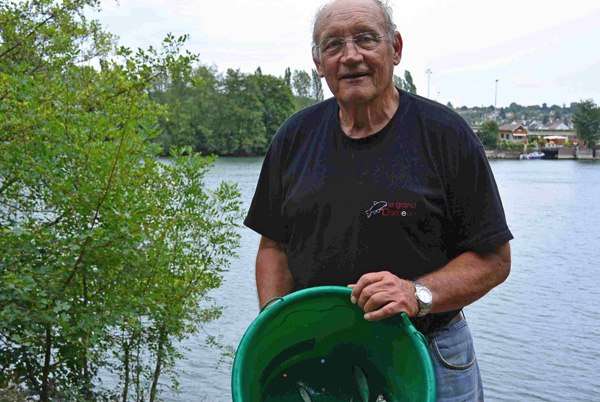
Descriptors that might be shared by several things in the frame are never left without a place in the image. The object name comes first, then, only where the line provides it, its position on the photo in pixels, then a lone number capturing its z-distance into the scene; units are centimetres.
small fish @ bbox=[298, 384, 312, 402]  170
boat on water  8931
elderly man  170
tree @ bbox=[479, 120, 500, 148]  9000
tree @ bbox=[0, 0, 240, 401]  400
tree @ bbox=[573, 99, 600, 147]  9469
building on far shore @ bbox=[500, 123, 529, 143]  11288
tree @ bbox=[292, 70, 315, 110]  8994
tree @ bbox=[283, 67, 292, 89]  8235
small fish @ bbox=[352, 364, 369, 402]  167
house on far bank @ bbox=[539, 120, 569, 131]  13812
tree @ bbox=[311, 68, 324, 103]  8854
